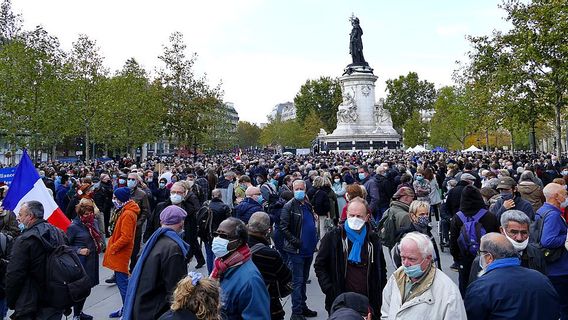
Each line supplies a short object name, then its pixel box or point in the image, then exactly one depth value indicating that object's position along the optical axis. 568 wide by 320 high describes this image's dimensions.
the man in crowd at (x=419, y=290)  3.54
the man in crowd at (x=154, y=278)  4.48
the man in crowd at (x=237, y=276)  4.02
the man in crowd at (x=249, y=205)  8.16
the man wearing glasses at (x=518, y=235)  4.74
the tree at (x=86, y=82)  38.41
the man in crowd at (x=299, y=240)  7.21
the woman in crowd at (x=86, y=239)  7.16
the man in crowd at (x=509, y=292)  3.66
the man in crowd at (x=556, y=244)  5.72
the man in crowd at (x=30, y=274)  5.07
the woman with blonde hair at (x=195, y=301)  3.29
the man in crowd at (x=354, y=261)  5.21
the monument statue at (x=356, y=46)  60.50
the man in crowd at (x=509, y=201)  7.15
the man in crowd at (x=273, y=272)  4.96
